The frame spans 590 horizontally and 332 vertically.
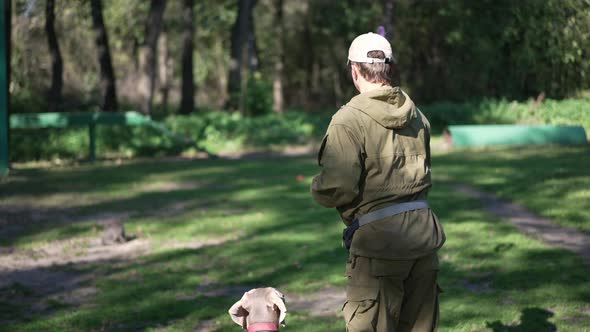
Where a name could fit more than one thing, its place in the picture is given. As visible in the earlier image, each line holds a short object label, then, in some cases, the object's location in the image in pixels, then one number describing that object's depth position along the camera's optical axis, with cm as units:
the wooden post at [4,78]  1585
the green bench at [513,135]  1605
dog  354
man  388
